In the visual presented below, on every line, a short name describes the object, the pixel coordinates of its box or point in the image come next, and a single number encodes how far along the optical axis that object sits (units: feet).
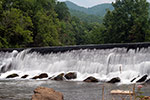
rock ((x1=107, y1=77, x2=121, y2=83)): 59.06
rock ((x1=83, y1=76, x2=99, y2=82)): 62.60
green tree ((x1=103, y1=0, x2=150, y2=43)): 154.10
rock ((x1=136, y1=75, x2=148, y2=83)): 58.52
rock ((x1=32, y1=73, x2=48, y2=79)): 71.87
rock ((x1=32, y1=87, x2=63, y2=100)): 28.17
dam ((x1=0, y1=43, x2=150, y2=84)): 66.44
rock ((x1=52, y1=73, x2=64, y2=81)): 67.73
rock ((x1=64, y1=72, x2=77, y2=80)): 68.23
